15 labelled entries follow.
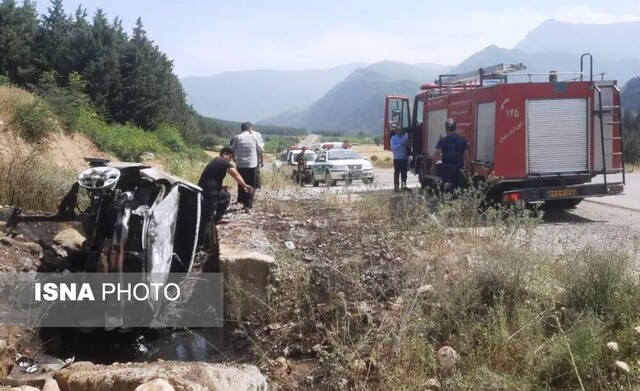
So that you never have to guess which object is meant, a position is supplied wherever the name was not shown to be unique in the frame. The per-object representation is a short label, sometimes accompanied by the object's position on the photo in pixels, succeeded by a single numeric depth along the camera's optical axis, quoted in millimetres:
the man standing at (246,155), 10945
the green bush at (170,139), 31039
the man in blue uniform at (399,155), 15000
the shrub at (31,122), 17281
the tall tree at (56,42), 29641
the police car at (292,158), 26109
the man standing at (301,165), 23359
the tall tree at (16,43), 28141
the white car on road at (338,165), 21514
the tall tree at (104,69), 28969
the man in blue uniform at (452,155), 10766
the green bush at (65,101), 21250
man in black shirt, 8531
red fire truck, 10656
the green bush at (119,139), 23281
